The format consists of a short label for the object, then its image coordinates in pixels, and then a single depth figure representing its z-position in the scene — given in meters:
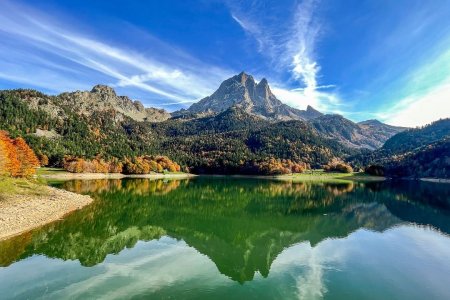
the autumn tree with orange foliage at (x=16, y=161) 70.79
